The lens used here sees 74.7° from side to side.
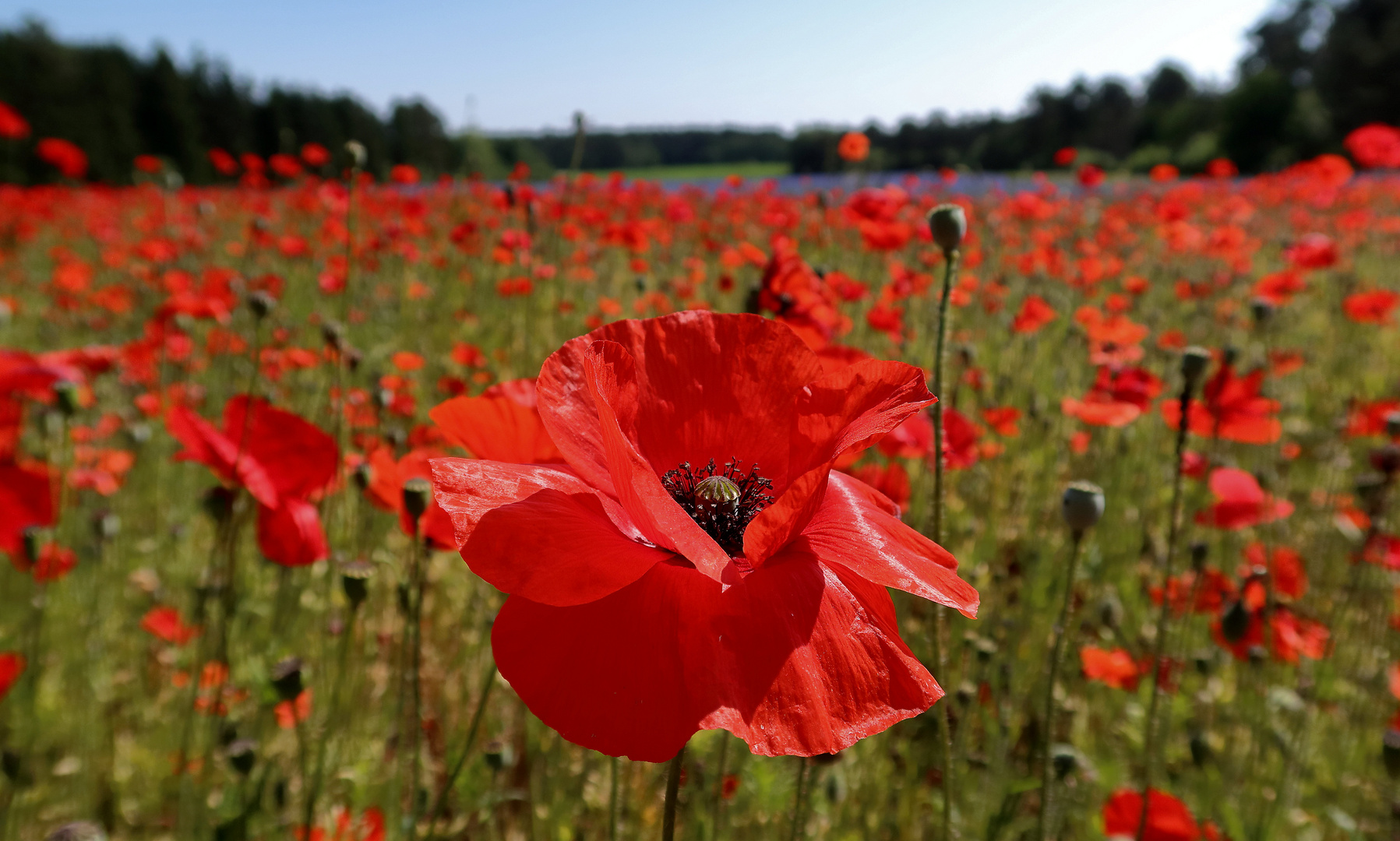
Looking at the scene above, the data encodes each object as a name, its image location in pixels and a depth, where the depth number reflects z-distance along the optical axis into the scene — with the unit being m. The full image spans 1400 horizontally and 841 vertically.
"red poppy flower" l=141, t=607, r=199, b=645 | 0.38
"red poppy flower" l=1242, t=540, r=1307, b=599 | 0.43
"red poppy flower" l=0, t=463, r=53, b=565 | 0.24
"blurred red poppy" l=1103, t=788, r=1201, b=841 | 0.27
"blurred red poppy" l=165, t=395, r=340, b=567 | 0.21
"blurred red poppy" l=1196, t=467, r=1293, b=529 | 0.34
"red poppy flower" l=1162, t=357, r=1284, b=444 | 0.35
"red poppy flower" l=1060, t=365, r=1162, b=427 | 0.38
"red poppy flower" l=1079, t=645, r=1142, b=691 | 0.36
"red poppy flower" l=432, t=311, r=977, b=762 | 0.13
